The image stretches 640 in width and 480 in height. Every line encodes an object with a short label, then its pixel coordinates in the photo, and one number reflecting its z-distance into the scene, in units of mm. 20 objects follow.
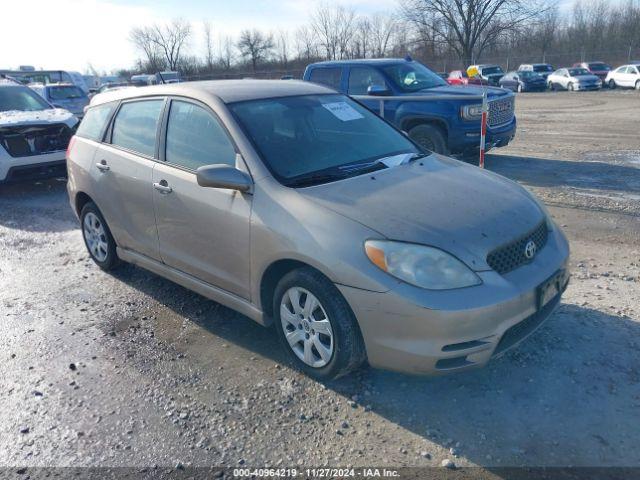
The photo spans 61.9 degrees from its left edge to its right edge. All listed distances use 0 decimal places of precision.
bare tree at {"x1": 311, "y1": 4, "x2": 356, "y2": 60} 58719
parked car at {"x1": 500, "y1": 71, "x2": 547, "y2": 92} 34688
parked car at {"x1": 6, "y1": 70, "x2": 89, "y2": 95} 20288
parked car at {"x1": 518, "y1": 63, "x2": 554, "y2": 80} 37750
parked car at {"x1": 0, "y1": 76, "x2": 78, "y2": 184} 8852
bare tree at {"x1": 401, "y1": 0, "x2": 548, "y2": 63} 47562
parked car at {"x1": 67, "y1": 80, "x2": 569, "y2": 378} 2885
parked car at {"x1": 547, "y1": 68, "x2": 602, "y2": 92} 31547
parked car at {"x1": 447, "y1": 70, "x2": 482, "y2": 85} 29953
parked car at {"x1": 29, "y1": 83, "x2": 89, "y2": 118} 17672
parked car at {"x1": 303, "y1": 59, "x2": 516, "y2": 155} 8734
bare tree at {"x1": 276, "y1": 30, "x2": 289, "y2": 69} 57262
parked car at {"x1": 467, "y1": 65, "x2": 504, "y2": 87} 36747
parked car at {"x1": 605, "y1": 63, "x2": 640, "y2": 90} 29047
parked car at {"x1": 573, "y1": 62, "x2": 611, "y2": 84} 34375
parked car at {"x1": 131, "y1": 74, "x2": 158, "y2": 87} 31922
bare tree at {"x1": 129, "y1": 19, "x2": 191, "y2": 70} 55125
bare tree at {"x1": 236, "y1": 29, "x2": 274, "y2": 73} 58719
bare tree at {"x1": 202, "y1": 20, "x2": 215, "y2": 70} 55688
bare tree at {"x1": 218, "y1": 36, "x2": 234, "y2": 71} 55475
